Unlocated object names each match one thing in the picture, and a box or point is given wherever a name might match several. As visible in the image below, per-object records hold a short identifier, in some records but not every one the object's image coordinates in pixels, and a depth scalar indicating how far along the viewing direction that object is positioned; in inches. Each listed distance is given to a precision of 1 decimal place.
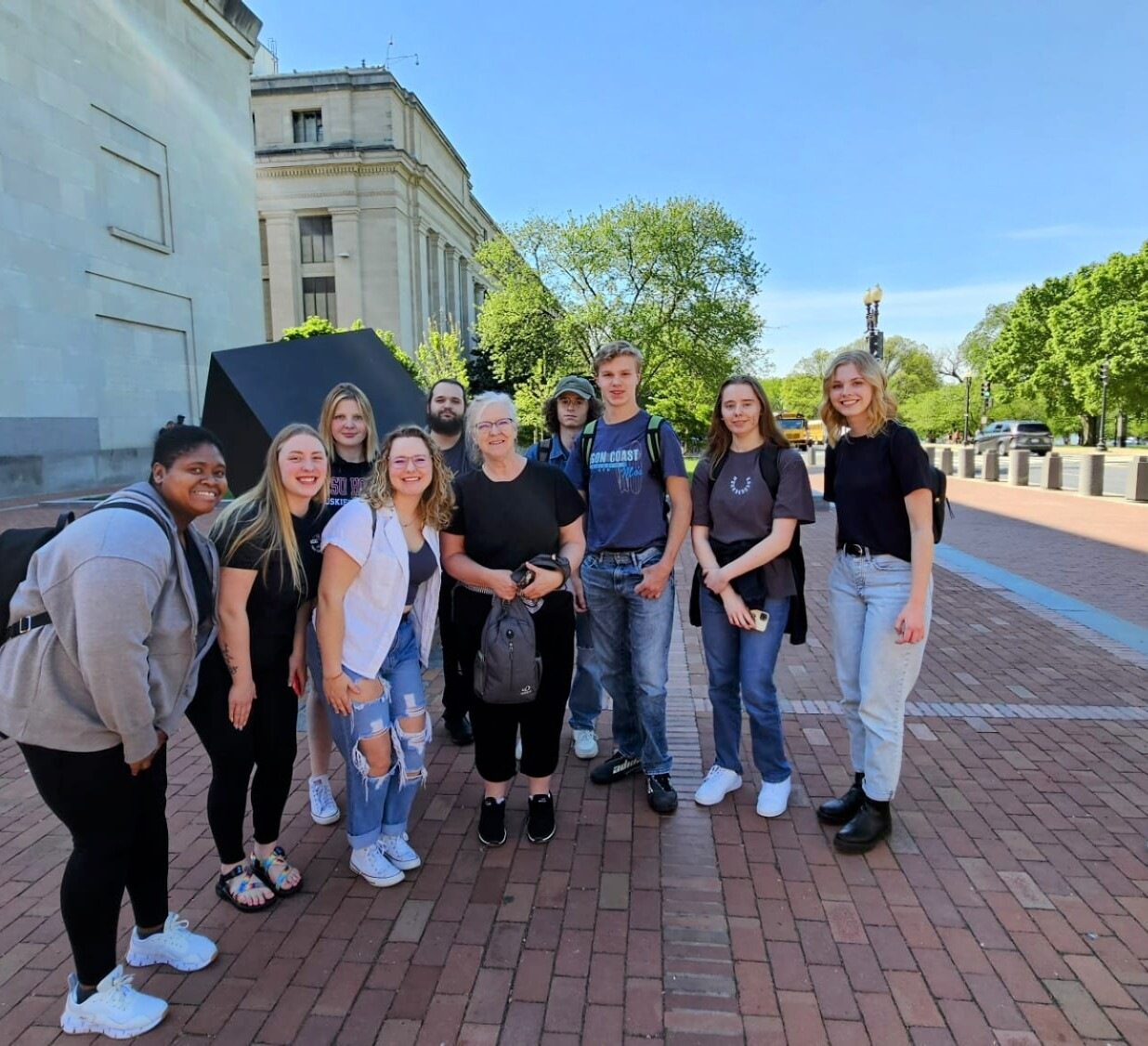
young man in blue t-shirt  136.7
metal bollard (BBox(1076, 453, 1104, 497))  701.3
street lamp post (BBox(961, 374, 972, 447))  2370.1
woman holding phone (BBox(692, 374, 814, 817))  131.3
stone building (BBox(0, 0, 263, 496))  679.7
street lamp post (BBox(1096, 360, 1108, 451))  1516.2
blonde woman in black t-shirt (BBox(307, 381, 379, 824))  139.3
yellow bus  1811.0
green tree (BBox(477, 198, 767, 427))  1160.8
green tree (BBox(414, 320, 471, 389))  1208.2
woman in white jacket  109.0
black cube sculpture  198.4
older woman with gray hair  122.2
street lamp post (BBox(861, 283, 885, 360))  684.7
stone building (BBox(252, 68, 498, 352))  1731.1
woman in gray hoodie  77.9
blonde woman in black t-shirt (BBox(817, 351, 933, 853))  119.4
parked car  1464.1
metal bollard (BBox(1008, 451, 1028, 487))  876.0
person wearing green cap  165.6
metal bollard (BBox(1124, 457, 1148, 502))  637.3
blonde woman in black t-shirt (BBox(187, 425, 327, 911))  103.5
